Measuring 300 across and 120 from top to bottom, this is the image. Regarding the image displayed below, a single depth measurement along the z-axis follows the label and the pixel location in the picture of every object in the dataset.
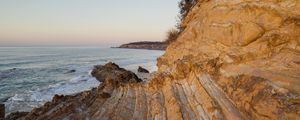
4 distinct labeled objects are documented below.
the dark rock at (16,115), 7.63
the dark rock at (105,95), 7.54
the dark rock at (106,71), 17.61
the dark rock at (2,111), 8.42
